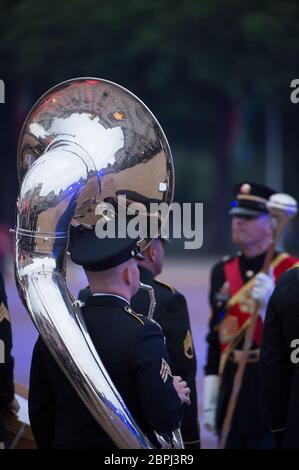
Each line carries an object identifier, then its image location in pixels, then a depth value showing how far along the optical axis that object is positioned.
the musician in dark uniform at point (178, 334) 7.04
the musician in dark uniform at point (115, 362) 5.62
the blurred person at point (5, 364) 7.18
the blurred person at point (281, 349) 6.91
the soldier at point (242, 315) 9.76
